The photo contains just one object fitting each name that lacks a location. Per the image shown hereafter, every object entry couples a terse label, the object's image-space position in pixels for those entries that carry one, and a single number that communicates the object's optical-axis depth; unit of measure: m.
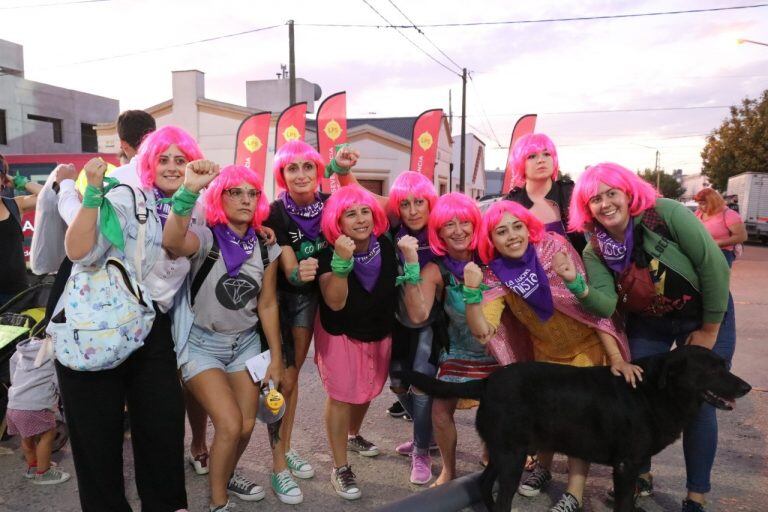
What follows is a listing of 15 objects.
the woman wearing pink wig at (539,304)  2.89
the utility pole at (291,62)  17.47
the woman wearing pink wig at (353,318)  3.11
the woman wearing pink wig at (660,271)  2.70
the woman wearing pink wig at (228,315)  2.80
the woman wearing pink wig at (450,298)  3.10
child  3.31
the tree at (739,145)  30.03
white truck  24.47
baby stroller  3.65
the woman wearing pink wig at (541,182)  3.47
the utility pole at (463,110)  28.83
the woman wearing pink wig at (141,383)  2.35
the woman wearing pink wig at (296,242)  3.29
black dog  2.52
